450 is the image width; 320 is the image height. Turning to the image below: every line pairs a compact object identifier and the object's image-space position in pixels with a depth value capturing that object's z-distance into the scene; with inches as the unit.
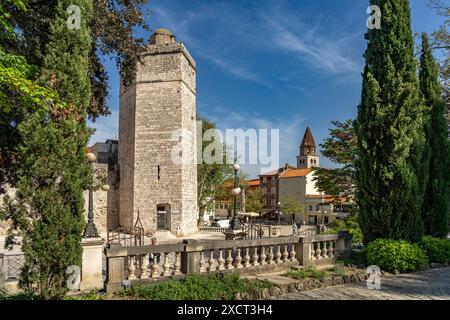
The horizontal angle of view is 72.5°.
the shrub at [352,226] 570.4
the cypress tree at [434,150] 482.3
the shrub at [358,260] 378.0
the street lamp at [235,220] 547.5
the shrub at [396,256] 356.5
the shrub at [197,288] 252.6
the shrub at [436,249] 402.0
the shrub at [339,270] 331.0
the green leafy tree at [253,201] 1987.0
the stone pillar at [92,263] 287.6
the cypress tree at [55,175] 237.6
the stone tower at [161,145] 871.7
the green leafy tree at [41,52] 235.9
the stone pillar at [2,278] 248.2
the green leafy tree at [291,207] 2044.8
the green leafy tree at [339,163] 709.9
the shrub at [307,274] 319.4
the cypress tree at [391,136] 390.9
